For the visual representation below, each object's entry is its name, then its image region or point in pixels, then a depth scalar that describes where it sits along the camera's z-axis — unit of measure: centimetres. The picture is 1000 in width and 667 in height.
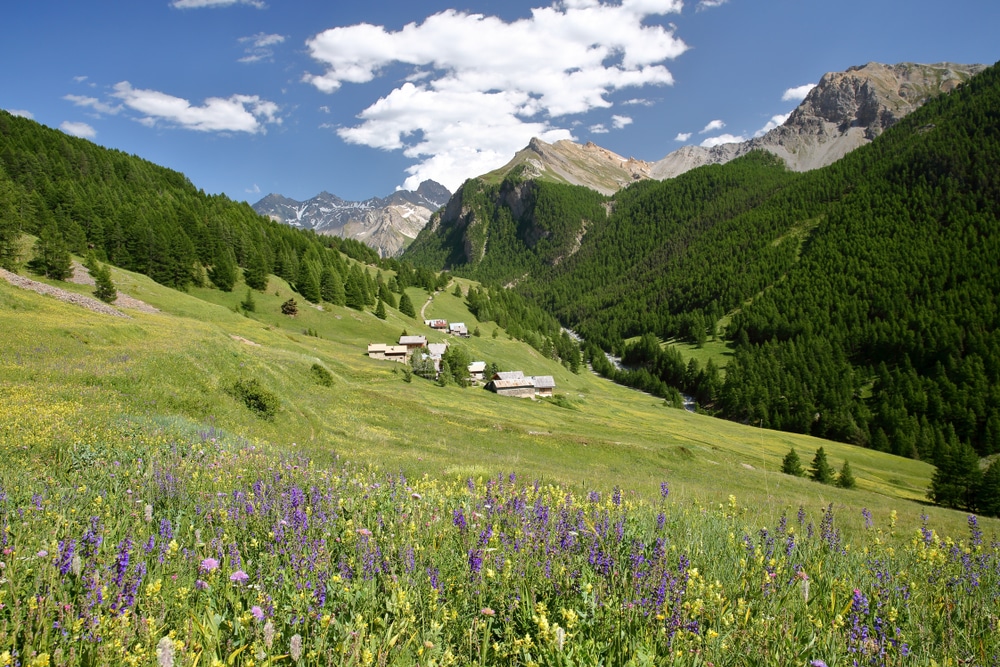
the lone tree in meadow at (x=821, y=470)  5441
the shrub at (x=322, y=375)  4334
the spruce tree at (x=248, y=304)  8850
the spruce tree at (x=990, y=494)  5094
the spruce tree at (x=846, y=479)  5380
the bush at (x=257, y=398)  2464
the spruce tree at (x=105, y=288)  5750
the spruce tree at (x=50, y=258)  6041
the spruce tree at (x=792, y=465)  5681
